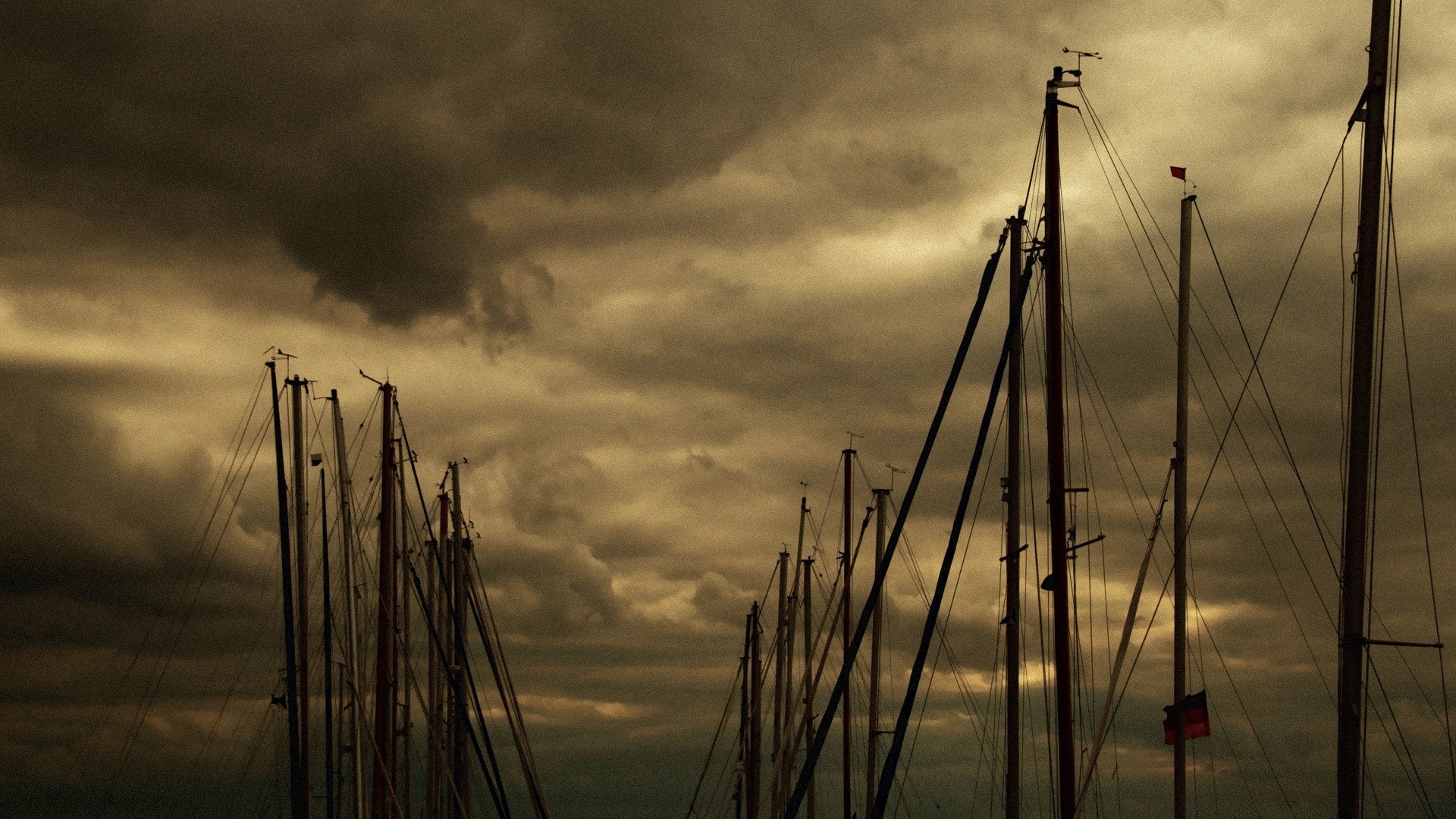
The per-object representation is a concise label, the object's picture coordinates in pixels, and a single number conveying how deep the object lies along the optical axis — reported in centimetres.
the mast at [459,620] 5412
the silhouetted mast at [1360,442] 2181
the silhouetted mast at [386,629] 4569
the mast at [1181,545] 3462
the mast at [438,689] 5372
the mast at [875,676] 4881
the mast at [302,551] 4341
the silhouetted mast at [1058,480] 2831
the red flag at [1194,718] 3491
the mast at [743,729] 6331
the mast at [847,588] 5163
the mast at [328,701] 4553
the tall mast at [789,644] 5846
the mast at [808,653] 5456
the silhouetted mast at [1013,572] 3394
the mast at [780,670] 6041
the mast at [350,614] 4341
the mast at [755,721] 6209
